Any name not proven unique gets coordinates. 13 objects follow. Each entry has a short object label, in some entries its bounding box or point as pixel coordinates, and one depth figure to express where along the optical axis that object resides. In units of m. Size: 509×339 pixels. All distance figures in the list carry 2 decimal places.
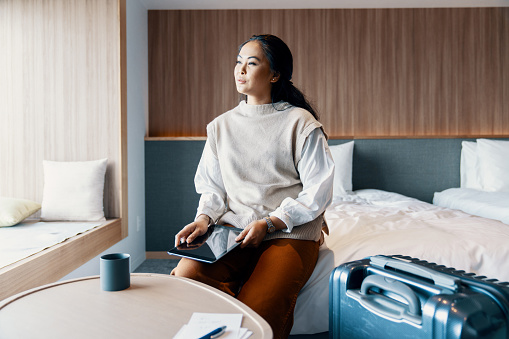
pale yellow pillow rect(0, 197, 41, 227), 2.18
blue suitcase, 0.75
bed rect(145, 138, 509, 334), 1.27
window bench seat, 1.53
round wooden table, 0.76
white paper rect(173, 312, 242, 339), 0.74
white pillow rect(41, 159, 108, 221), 2.45
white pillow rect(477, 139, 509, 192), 2.79
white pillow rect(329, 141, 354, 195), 2.96
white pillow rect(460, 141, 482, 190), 3.02
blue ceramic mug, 0.96
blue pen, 0.71
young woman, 1.11
